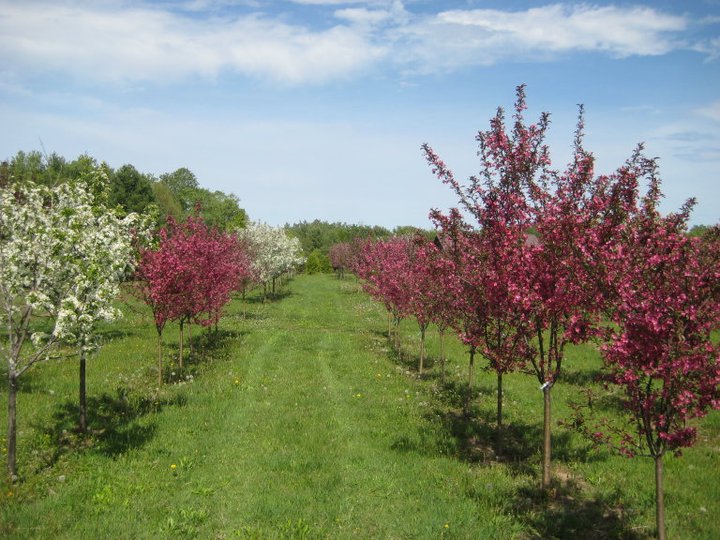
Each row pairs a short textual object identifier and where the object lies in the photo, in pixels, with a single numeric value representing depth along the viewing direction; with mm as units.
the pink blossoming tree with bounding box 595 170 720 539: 5980
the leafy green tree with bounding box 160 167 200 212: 118469
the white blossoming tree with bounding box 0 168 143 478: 9164
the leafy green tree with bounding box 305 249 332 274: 104250
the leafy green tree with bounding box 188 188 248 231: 76000
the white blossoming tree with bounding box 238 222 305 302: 43625
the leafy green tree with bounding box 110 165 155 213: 60906
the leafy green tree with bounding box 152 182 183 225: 73650
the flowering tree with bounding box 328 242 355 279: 78644
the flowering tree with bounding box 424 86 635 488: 8320
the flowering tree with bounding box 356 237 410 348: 22094
